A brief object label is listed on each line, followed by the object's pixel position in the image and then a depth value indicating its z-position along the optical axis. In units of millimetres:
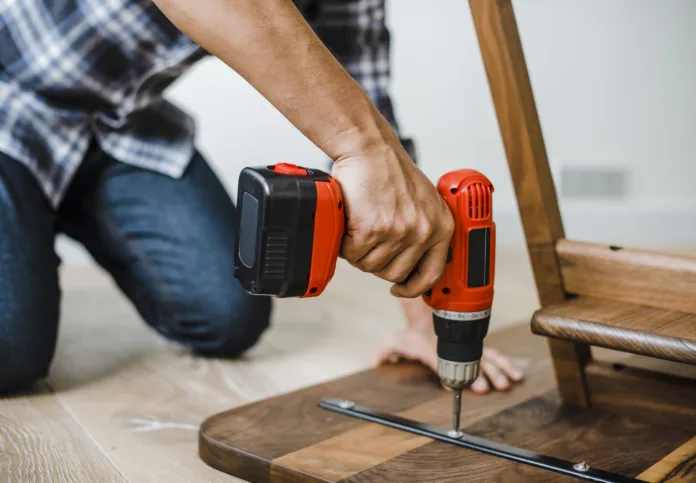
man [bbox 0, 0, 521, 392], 838
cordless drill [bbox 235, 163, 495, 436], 819
